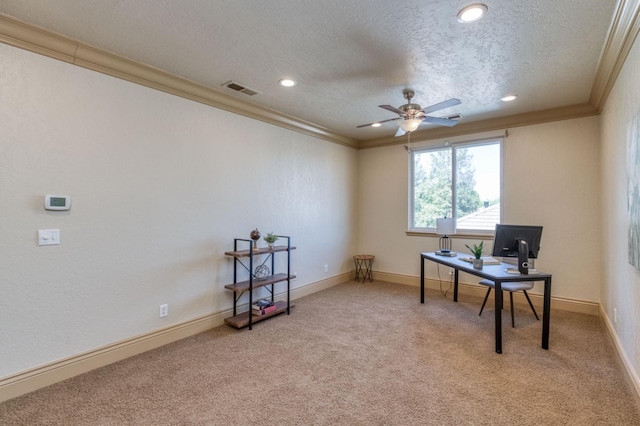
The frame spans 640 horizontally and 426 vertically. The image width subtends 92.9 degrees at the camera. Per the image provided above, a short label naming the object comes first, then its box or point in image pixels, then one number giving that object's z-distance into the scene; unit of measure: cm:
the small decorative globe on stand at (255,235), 356
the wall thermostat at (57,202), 229
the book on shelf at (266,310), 354
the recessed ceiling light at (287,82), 308
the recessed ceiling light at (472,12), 195
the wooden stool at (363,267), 569
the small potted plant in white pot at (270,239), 378
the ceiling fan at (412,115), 306
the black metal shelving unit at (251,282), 334
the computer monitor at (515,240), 321
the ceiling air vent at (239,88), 314
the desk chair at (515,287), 326
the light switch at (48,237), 227
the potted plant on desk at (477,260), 325
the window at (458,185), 454
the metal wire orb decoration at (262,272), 384
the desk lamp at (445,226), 425
